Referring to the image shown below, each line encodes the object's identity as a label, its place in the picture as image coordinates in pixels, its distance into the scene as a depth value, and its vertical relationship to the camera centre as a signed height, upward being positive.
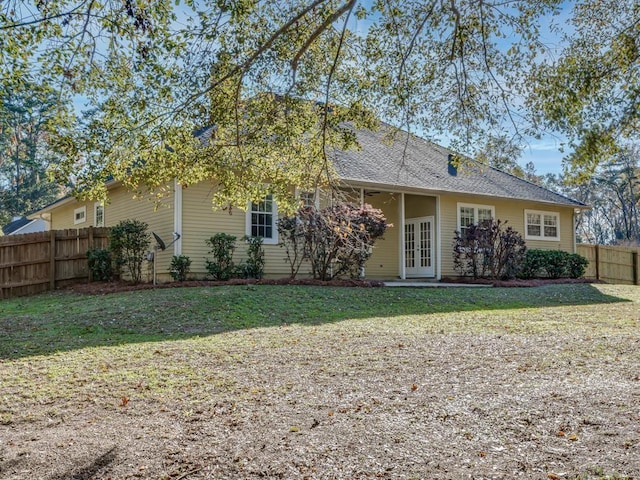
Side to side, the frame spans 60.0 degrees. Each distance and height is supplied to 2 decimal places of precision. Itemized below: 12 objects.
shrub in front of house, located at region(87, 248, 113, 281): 13.81 +0.00
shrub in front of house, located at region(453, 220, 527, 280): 15.92 +0.25
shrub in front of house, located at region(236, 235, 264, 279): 13.36 -0.05
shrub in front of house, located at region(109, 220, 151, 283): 13.03 +0.42
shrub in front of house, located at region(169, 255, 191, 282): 12.77 -0.14
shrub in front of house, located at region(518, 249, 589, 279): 17.31 -0.27
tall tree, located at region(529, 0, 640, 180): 5.54 +1.66
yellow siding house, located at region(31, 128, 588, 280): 13.42 +1.42
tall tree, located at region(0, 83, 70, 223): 39.38 +5.86
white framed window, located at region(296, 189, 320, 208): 12.87 +1.41
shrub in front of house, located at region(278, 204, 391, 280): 12.51 +0.50
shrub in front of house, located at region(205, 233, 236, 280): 12.91 +0.08
